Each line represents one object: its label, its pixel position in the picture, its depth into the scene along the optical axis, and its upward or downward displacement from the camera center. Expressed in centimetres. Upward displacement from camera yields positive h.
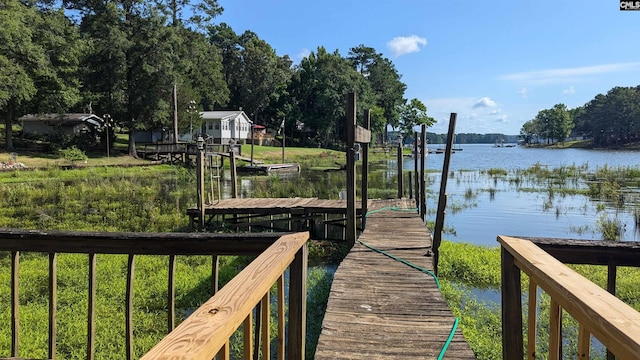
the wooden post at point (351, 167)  757 -11
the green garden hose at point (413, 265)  347 -143
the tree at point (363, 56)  8256 +1984
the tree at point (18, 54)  2828 +760
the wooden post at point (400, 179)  1435 -60
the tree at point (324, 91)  6206 +1021
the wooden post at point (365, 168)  854 -15
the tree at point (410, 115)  8731 +913
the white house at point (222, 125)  5169 +442
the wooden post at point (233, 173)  1561 -43
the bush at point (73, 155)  3303 +56
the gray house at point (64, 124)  4130 +379
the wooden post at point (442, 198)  879 -77
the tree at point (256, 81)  6475 +1212
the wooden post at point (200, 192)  1265 -87
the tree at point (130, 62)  3562 +835
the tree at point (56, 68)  3319 +740
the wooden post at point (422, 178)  1231 -48
